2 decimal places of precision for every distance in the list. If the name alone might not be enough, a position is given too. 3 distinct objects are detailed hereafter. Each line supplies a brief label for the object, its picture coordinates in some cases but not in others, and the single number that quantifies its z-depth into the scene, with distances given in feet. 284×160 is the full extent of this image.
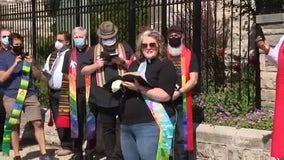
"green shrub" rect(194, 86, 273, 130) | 15.67
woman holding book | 11.82
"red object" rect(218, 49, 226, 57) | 20.00
